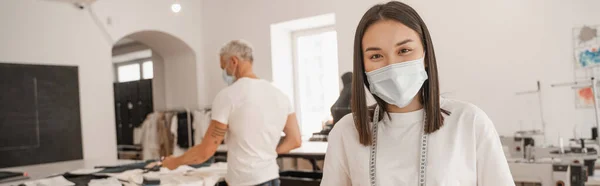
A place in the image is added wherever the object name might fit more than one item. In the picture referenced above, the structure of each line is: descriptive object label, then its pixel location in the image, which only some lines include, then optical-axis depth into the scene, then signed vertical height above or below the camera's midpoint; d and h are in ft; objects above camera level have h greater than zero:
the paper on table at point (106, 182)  8.63 -1.42
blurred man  8.33 -0.46
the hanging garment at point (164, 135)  25.66 -1.76
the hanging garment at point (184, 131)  25.16 -1.56
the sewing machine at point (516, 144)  13.21 -1.73
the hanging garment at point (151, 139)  26.05 -1.97
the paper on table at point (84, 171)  10.03 -1.38
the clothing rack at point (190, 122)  25.12 -1.10
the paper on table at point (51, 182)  8.77 -1.38
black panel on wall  18.15 -0.20
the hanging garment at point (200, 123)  24.58 -1.16
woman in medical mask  3.48 -0.26
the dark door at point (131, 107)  32.42 -0.16
